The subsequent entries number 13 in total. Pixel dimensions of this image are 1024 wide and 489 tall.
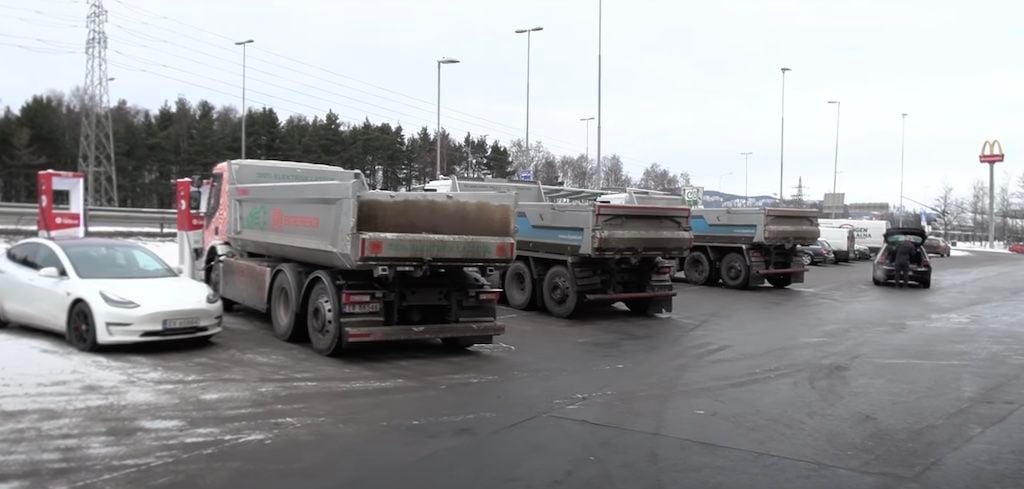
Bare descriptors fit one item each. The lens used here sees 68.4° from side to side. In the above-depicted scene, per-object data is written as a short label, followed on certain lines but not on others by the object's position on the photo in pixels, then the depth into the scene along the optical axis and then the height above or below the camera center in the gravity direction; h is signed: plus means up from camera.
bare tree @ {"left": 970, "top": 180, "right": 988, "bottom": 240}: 91.88 +2.65
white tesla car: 9.07 -0.99
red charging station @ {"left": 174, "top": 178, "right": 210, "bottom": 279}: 15.45 -0.11
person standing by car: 23.77 -1.00
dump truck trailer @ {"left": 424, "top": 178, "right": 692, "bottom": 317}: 14.05 -0.58
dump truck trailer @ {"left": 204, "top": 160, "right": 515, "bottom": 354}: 9.26 -0.54
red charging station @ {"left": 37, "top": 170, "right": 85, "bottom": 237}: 18.78 +0.23
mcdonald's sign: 65.00 +6.62
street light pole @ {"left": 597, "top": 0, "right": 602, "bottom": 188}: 32.42 +6.69
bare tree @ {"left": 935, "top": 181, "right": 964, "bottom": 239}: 86.75 +2.37
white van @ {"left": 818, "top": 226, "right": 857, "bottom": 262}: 40.16 -0.72
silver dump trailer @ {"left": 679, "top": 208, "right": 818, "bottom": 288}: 21.46 -0.57
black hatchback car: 23.97 -1.07
